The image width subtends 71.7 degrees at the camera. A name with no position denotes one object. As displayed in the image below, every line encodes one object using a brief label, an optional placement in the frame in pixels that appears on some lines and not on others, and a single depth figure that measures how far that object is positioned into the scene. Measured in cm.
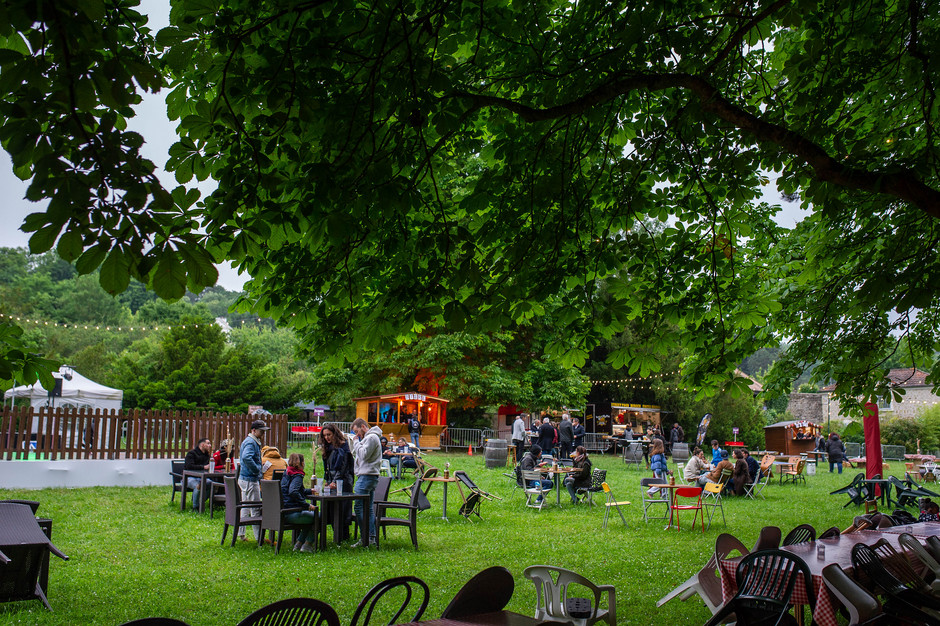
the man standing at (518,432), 2252
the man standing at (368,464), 1020
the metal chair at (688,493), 1191
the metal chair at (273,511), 923
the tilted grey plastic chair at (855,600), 466
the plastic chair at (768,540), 618
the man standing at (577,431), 2304
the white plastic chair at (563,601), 522
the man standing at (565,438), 2139
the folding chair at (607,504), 1193
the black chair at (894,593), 476
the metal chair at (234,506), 972
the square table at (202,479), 1277
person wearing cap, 1062
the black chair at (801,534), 687
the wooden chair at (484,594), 424
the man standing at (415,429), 2622
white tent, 2150
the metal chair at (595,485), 1488
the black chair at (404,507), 1004
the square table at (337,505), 951
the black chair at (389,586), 365
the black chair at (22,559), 621
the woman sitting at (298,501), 951
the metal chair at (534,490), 1454
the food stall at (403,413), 2978
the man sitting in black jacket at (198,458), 1388
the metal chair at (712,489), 1252
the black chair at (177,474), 1409
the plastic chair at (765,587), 489
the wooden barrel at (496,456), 2261
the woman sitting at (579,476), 1527
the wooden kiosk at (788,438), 3197
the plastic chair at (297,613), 321
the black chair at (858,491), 1571
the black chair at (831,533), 702
